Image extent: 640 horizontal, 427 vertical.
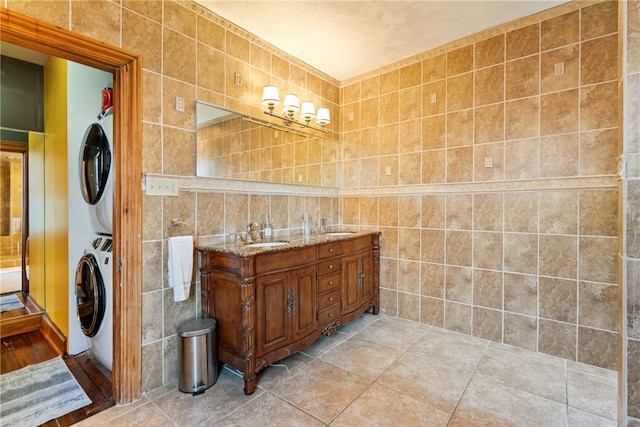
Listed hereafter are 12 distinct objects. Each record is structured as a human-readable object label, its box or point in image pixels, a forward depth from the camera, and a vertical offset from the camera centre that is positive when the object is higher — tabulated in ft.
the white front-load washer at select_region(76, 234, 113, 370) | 6.91 -2.11
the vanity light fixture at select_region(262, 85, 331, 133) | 8.51 +3.35
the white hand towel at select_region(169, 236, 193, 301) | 6.20 -1.16
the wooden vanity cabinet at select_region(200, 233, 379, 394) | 6.00 -2.06
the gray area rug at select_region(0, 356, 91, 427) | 5.42 -3.80
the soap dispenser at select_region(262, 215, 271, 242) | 8.52 -0.57
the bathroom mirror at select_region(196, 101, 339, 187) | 7.19 +1.84
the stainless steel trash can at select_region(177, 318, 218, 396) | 6.05 -3.10
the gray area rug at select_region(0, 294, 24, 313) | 10.66 -3.57
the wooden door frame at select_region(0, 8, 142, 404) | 5.83 -0.30
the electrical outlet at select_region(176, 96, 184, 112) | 6.61 +2.47
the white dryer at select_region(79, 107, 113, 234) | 6.99 +1.04
